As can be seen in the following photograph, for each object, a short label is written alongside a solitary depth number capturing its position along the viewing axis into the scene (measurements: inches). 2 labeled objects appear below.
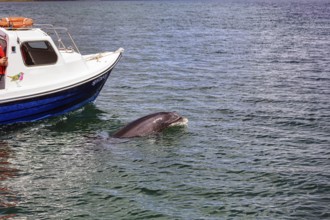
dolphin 708.0
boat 727.7
